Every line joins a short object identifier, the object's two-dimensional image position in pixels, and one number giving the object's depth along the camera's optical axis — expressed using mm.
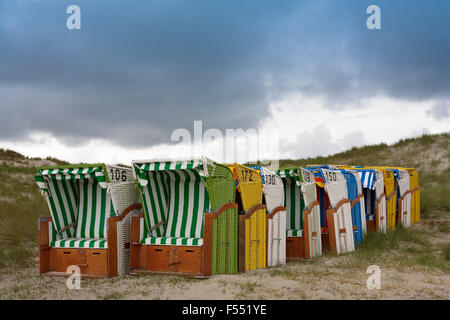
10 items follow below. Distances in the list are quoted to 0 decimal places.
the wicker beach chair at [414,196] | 16594
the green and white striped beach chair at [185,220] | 7742
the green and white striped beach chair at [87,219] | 8188
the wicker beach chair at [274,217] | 9000
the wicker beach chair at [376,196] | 12547
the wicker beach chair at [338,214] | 10266
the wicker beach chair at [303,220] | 9820
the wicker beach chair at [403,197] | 15125
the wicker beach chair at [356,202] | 11414
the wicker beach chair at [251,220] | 8242
